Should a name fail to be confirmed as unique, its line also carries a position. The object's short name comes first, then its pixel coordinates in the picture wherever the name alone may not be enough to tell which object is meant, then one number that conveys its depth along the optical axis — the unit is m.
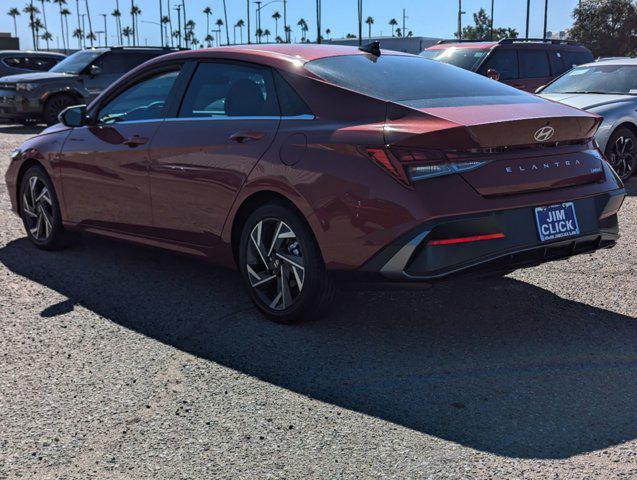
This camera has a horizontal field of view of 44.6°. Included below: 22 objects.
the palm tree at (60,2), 153.25
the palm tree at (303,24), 165.00
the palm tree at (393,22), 165.00
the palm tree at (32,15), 133.25
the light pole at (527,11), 70.81
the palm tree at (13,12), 163.75
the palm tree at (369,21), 165.00
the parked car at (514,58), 14.53
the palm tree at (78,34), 164.82
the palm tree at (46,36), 165.00
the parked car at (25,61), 20.25
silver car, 9.57
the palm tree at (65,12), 158.36
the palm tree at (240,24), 163.12
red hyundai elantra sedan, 3.92
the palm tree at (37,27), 136.50
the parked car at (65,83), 17.42
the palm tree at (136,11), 143.59
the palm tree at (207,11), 161.89
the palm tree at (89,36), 132.45
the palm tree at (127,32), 169.77
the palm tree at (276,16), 153.19
